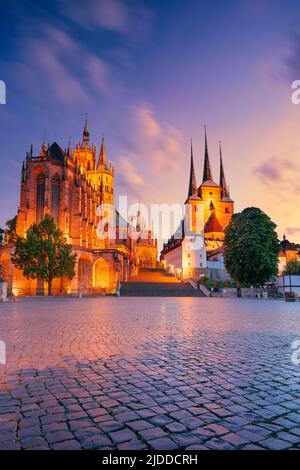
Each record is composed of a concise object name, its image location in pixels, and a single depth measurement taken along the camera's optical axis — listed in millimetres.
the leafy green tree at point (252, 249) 39866
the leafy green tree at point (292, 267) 68156
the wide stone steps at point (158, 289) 44438
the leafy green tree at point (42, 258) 41094
